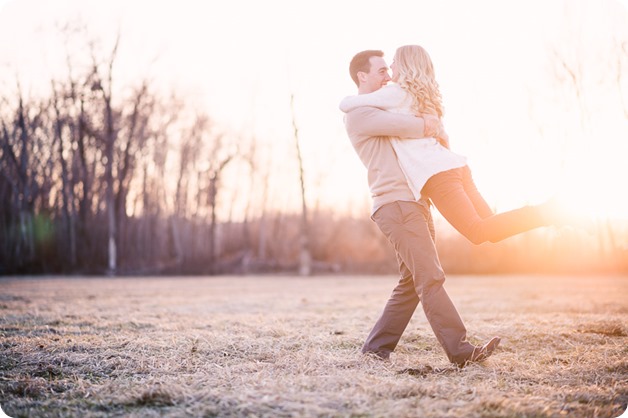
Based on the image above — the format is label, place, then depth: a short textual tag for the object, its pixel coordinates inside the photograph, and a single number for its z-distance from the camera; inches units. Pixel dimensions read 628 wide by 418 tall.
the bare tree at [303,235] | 921.0
